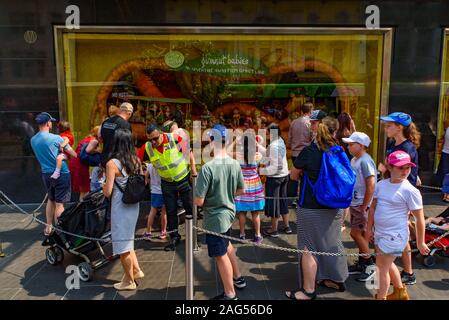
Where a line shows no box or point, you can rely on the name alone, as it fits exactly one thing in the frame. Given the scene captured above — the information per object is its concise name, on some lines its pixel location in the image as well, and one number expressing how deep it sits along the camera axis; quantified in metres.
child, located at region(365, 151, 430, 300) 3.57
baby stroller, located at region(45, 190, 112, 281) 4.66
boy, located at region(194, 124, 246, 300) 3.85
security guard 5.01
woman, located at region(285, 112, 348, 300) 3.87
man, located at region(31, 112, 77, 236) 5.46
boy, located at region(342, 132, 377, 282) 4.34
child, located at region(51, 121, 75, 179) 5.46
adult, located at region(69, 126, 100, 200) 6.14
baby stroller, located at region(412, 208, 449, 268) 4.86
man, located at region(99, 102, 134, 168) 4.93
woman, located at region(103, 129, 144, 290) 4.10
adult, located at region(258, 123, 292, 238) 5.73
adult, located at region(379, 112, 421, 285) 4.35
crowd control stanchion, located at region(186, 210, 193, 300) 3.47
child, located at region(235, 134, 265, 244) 5.44
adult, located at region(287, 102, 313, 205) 6.68
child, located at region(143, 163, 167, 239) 5.69
